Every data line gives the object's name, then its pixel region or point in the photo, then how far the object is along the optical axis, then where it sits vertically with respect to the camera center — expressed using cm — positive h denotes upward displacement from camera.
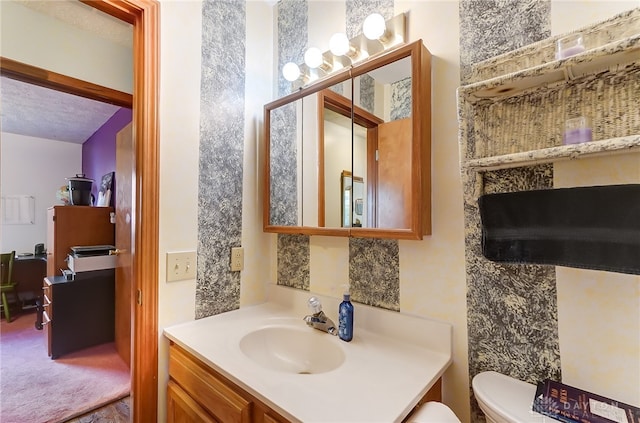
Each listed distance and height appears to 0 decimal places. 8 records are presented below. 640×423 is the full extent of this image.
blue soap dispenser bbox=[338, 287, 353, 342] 108 -42
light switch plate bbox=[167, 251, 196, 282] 122 -23
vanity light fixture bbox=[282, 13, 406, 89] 111 +71
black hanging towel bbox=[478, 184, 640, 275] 64 -4
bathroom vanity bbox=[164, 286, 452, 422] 72 -49
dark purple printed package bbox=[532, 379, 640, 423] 66 -48
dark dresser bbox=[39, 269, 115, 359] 245 -87
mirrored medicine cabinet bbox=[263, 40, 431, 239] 98 +26
